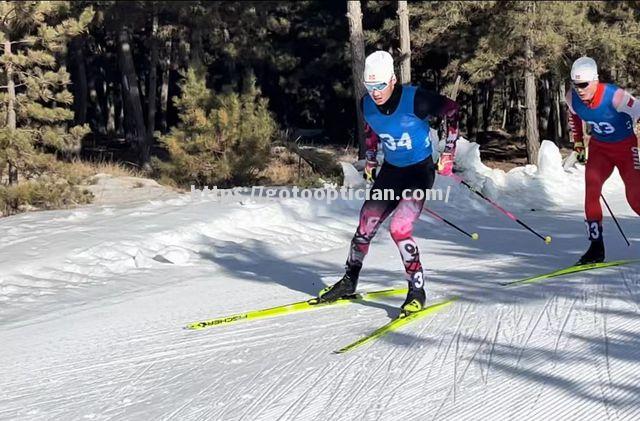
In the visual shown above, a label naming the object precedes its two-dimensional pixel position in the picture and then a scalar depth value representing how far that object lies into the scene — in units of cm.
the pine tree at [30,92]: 1466
